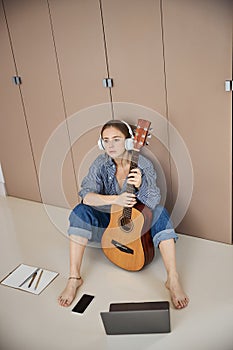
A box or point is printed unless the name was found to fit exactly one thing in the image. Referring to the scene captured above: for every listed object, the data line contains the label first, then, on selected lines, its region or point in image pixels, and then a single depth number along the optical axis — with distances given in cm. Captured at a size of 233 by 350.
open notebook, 192
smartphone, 175
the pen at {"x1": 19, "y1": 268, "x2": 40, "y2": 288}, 196
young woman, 180
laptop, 151
